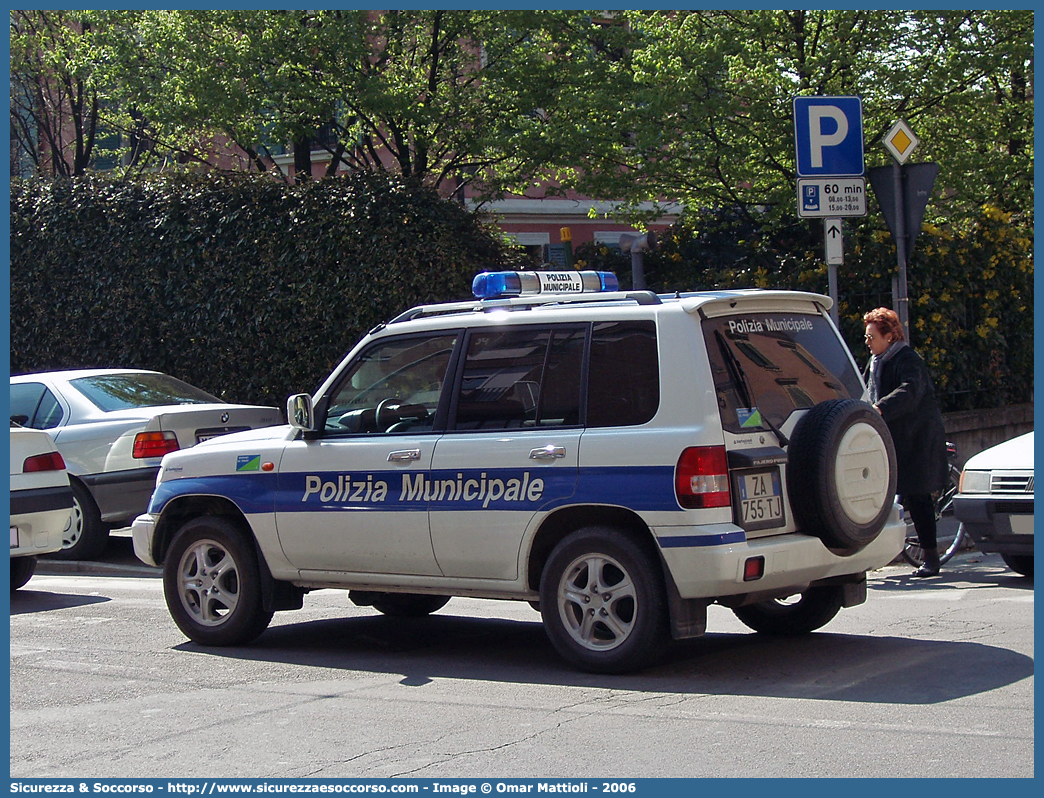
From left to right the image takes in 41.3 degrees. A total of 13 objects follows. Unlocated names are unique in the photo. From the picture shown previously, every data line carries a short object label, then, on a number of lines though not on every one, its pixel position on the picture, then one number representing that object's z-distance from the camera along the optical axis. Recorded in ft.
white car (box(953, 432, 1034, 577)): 31.01
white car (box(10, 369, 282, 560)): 38.24
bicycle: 34.58
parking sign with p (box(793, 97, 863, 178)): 35.50
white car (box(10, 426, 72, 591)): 32.99
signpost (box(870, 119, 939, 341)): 37.19
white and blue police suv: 21.35
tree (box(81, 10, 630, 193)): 60.08
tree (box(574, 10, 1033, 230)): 53.62
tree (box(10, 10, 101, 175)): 72.64
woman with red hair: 31.37
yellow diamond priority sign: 37.45
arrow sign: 35.50
